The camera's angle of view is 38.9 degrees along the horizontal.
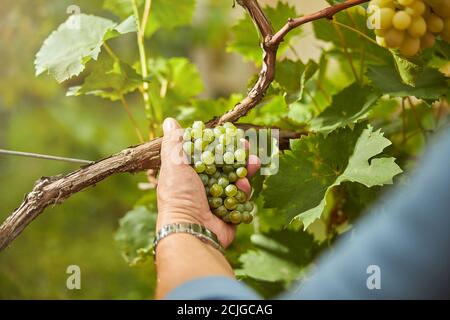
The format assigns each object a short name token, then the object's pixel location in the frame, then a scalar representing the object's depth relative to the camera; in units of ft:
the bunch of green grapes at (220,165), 2.74
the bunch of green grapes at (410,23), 2.57
